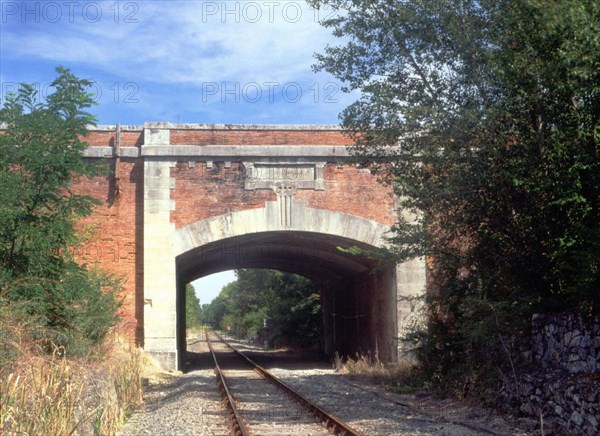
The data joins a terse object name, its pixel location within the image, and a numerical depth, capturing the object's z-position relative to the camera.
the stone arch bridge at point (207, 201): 20.64
